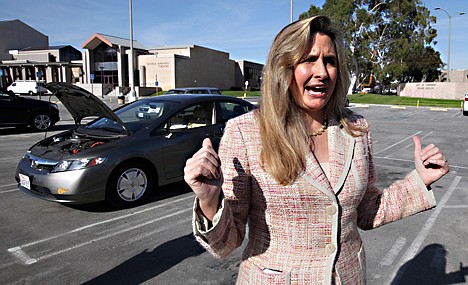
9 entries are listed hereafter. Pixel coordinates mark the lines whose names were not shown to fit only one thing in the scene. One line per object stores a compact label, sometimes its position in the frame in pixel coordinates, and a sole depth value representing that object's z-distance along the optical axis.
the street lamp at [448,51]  38.66
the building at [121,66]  47.16
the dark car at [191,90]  18.33
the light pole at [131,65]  27.75
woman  1.37
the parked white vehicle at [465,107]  21.91
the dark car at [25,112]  12.10
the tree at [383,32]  44.41
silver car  4.69
